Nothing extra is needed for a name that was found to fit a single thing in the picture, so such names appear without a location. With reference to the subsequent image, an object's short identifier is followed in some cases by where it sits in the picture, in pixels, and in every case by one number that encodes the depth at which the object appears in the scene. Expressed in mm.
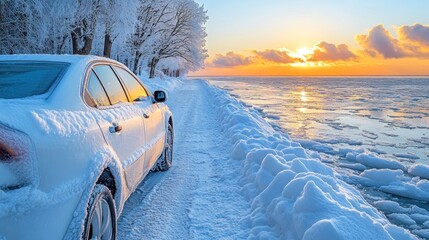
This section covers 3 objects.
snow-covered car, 1762
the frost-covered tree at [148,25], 28766
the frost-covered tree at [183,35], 34188
